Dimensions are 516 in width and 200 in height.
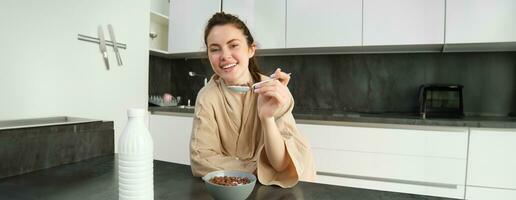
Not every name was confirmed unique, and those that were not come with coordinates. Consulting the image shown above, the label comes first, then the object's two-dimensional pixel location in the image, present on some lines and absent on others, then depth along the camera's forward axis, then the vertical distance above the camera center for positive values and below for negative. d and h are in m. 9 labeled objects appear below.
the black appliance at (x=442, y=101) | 1.94 -0.02
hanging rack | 1.73 +0.30
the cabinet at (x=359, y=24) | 1.80 +0.48
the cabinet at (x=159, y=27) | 2.62 +0.59
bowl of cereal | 0.58 -0.19
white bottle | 0.49 -0.11
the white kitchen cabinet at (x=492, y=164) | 1.58 -0.35
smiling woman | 0.80 -0.09
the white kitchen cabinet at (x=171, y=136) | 2.30 -0.35
